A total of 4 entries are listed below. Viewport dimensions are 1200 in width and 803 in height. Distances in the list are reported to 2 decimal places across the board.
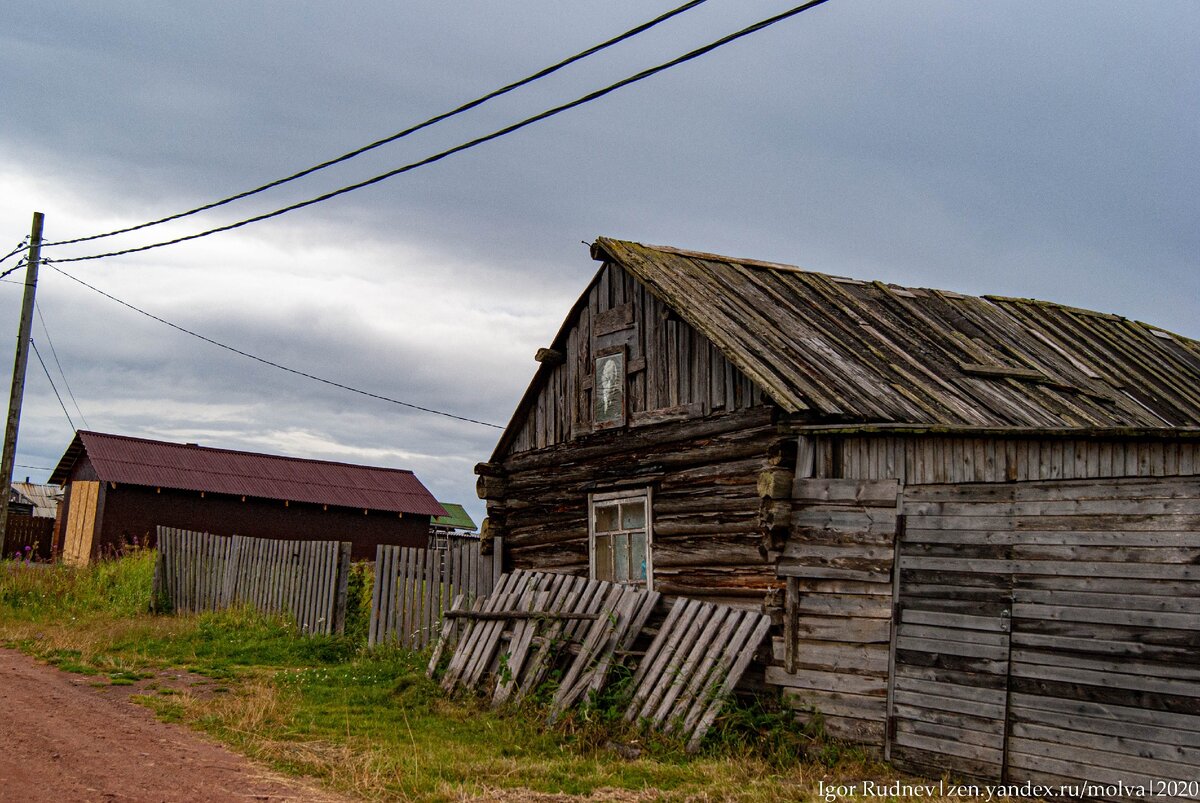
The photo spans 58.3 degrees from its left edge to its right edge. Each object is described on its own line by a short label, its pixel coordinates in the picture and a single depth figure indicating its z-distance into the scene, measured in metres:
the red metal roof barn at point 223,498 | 30.20
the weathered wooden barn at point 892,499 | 8.02
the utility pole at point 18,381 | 20.23
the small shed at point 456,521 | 47.48
